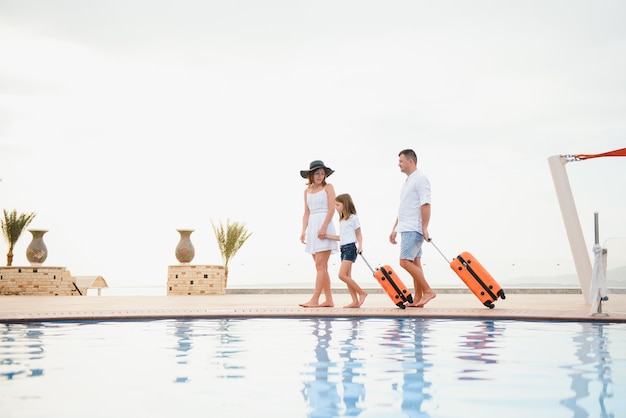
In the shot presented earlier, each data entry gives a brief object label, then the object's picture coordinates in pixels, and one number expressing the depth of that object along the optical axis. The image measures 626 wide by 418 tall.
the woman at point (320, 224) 9.07
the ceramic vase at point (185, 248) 18.11
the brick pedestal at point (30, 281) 17.59
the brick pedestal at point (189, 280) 17.75
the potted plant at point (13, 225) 18.75
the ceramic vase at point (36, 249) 17.84
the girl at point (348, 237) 9.00
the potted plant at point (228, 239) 19.95
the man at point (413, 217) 8.57
